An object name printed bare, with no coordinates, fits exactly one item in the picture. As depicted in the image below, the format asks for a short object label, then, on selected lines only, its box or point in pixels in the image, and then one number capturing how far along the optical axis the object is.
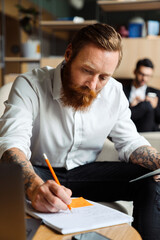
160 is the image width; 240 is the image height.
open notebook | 0.74
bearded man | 1.19
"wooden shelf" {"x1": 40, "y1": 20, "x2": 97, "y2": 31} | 3.85
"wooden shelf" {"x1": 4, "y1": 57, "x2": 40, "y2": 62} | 4.04
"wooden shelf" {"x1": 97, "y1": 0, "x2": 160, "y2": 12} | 3.61
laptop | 0.54
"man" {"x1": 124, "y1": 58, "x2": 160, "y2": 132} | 3.06
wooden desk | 0.72
